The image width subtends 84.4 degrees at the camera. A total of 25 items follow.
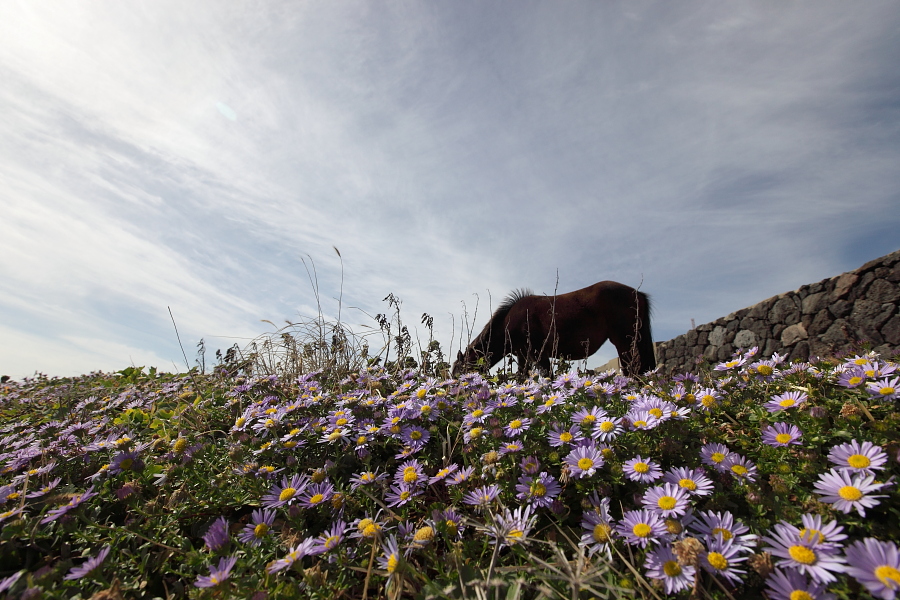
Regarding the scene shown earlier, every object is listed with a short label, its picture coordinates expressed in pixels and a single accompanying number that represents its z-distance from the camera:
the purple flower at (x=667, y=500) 0.40
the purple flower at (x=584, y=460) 0.46
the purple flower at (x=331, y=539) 0.43
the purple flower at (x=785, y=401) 0.52
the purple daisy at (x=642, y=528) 0.39
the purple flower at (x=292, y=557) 0.41
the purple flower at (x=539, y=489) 0.46
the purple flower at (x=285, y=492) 0.52
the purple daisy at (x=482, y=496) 0.46
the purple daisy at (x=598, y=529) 0.41
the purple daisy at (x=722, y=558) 0.35
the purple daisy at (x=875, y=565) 0.30
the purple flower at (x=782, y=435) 0.46
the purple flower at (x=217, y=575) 0.40
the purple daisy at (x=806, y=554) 0.33
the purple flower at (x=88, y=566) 0.43
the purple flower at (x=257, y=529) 0.48
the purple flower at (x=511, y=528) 0.40
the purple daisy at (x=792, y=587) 0.32
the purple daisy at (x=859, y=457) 0.39
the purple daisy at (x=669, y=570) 0.36
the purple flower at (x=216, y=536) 0.45
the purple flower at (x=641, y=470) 0.45
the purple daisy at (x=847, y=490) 0.37
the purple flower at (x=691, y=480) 0.42
